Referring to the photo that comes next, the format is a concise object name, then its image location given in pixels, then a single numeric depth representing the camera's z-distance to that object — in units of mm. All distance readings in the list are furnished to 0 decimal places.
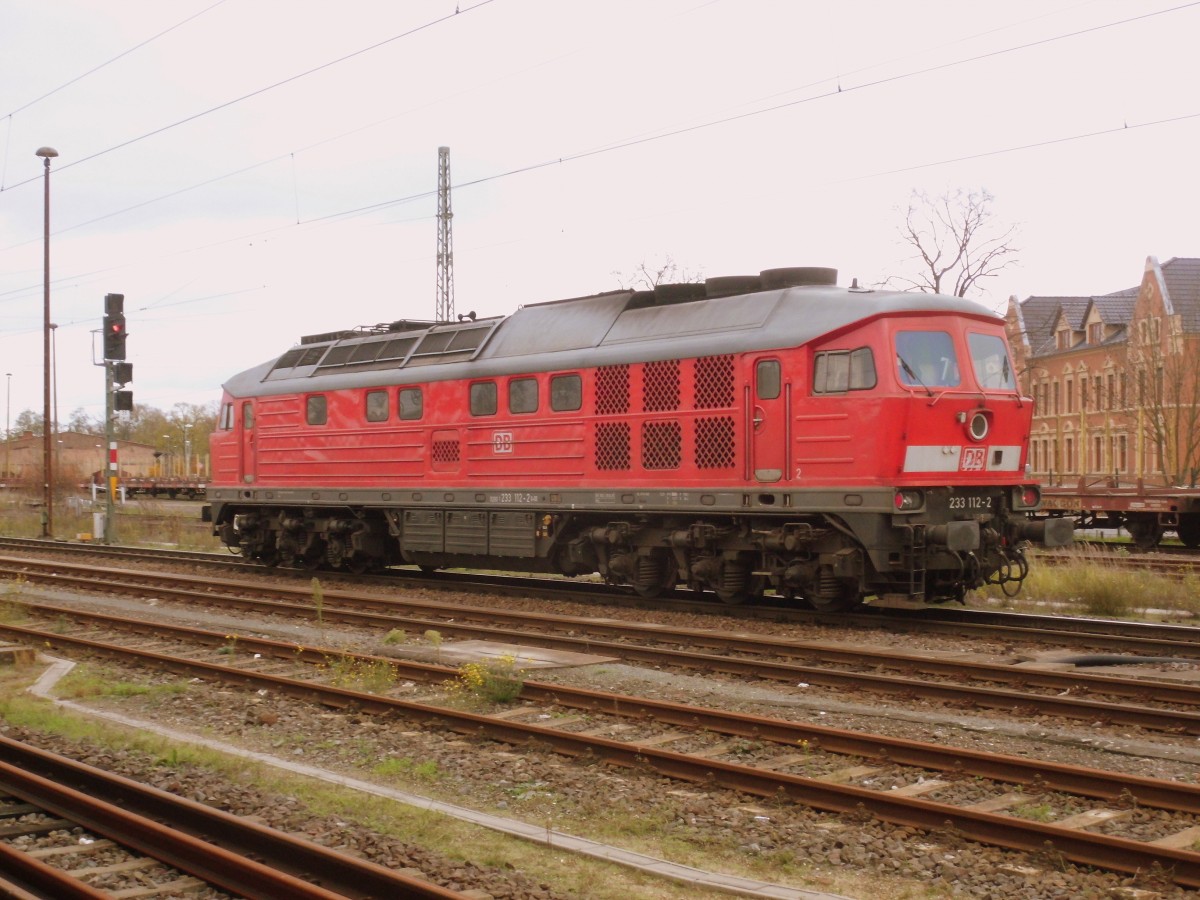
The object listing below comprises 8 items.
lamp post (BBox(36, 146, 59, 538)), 33844
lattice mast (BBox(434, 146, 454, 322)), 40531
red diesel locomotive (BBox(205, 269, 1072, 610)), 13570
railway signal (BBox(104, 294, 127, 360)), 27906
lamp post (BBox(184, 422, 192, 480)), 106425
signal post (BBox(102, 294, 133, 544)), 27922
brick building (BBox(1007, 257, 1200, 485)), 39688
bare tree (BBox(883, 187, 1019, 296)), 44188
